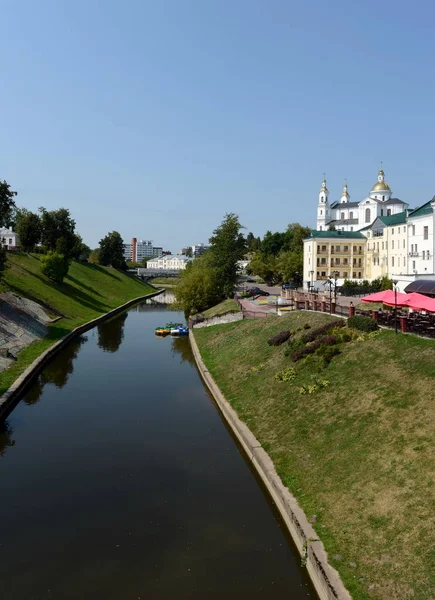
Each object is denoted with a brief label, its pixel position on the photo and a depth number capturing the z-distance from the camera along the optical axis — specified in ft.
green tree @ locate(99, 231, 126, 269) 430.61
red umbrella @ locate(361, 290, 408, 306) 93.78
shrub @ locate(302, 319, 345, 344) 108.17
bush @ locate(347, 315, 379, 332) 97.91
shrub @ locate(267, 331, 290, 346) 121.19
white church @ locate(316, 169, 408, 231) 378.94
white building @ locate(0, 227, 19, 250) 390.21
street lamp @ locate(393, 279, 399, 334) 91.49
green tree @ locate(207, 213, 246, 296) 264.31
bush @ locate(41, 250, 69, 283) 250.78
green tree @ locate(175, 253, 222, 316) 247.70
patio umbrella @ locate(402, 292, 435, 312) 85.20
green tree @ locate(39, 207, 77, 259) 322.75
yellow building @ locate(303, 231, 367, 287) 284.00
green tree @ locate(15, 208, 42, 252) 319.27
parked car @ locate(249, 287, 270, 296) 274.07
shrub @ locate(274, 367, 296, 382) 93.32
